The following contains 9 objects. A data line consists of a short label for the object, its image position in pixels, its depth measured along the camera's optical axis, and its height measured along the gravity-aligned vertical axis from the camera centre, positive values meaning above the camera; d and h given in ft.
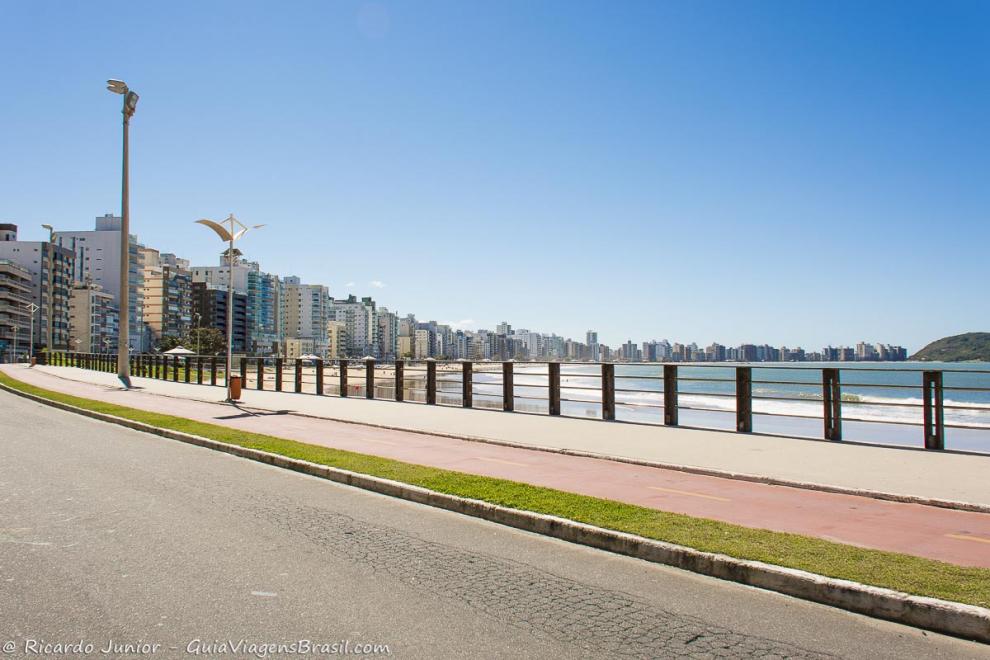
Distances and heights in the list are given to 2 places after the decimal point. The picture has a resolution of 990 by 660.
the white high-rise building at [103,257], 529.04 +75.54
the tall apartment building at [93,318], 465.06 +24.12
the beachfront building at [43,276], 428.15 +48.17
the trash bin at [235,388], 65.55 -3.61
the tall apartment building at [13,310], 368.25 +23.82
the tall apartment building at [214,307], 631.56 +41.40
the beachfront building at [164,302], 579.48 +42.77
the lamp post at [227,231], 70.08 +12.40
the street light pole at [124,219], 97.31 +19.37
